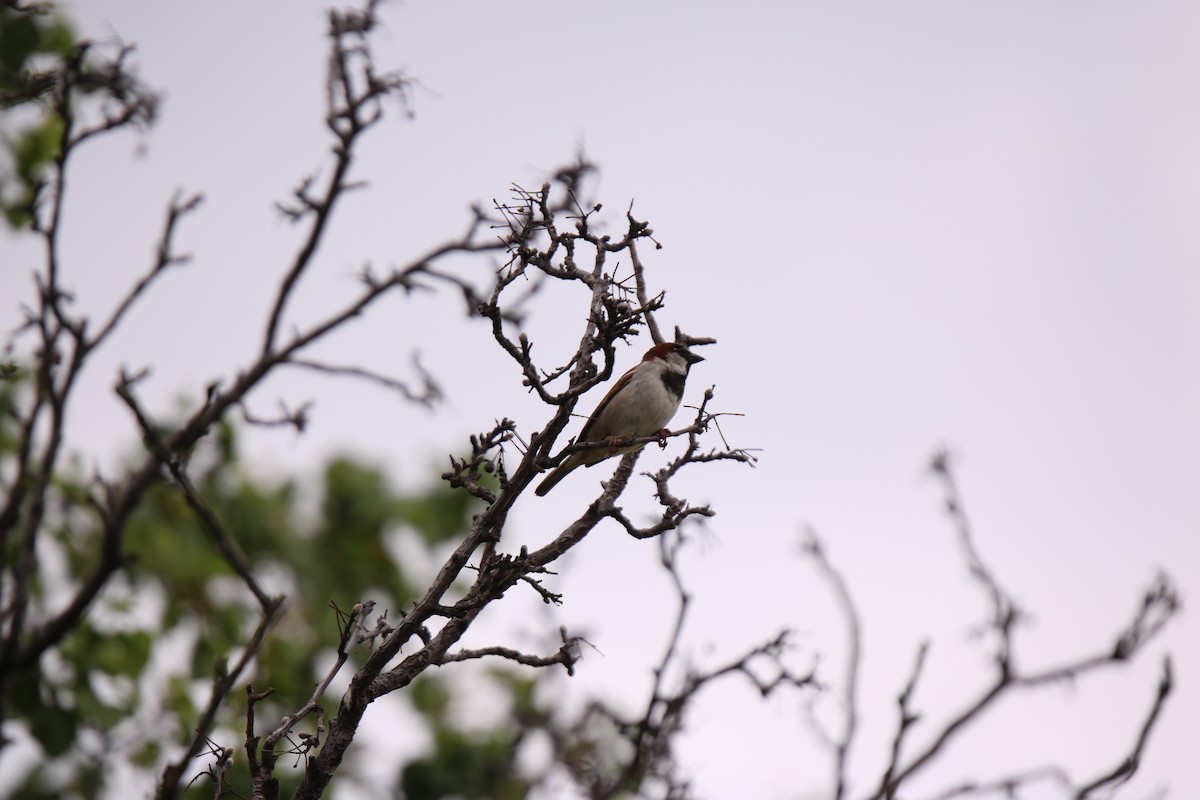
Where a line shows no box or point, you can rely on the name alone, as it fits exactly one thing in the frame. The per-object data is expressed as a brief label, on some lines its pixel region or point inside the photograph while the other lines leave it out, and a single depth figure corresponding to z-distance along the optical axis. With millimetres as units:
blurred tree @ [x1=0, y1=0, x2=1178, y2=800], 7867
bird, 12641
